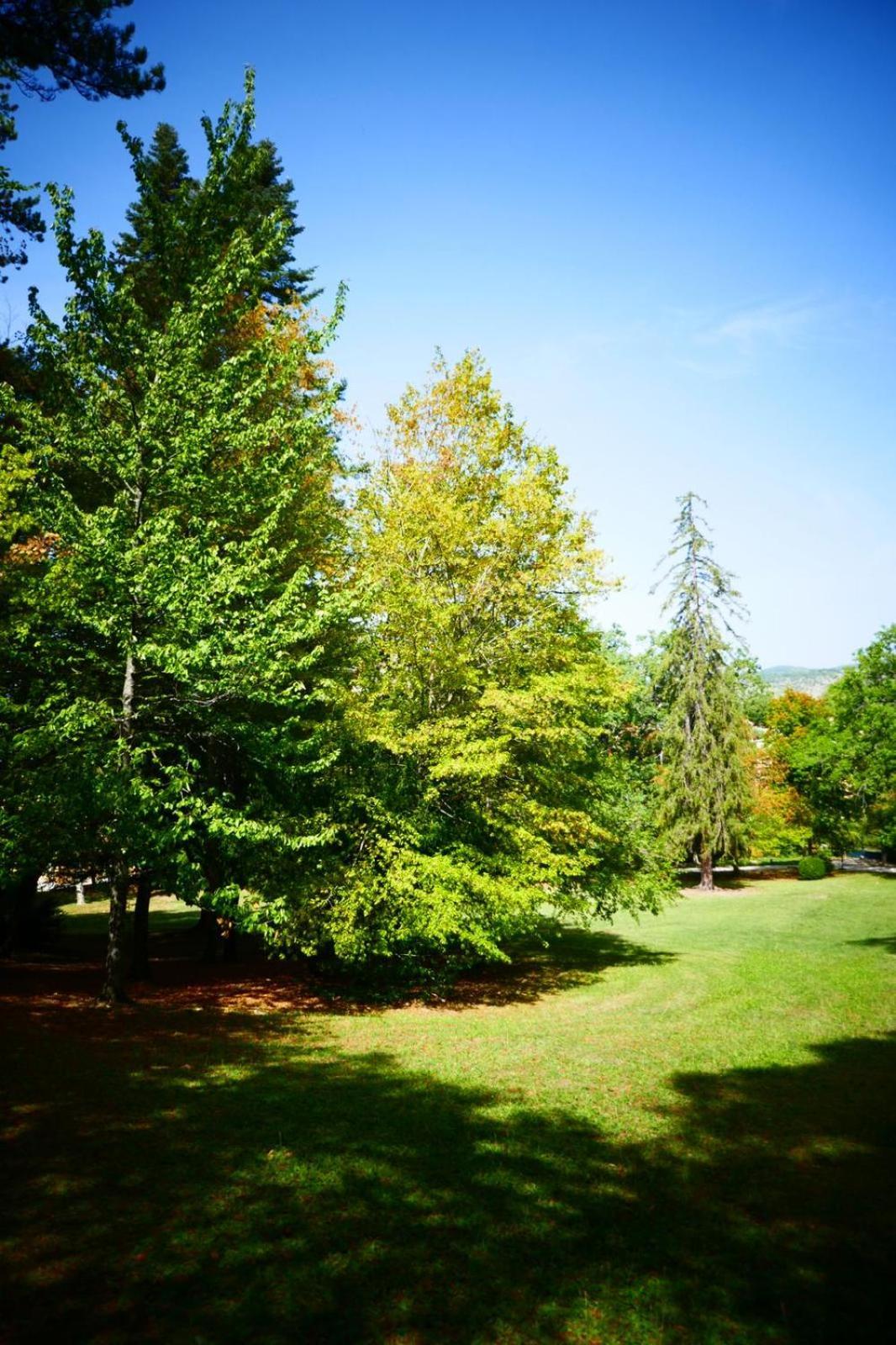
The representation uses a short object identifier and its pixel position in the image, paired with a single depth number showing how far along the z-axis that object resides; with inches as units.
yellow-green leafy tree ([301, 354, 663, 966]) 462.0
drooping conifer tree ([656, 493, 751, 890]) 1318.9
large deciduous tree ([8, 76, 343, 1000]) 382.0
